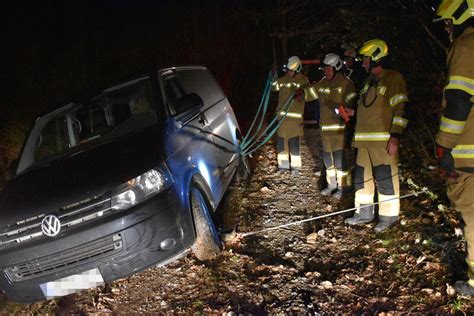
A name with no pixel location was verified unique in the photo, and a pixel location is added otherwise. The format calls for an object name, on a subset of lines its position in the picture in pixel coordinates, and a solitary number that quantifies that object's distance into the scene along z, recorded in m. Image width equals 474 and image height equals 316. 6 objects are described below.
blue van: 2.70
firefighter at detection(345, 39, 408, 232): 3.44
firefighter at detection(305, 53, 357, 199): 4.53
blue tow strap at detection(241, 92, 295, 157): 5.44
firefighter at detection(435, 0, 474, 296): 2.30
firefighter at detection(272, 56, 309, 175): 5.44
